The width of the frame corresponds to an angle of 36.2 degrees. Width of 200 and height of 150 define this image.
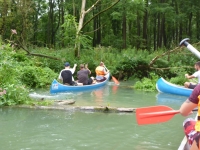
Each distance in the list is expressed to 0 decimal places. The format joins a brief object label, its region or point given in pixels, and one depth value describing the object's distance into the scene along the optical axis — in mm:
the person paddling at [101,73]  16719
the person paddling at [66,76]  13360
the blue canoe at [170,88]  12258
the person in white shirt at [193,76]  7866
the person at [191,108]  3188
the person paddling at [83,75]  14477
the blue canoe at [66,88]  12544
